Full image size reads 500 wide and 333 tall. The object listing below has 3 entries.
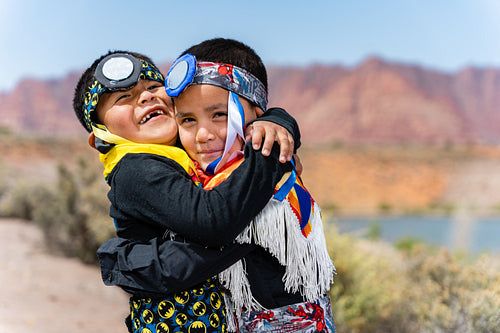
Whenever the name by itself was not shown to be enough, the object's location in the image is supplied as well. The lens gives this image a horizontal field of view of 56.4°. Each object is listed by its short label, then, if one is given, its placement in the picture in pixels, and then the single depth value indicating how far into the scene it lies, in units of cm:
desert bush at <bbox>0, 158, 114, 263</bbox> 929
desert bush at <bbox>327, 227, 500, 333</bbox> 465
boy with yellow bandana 152
